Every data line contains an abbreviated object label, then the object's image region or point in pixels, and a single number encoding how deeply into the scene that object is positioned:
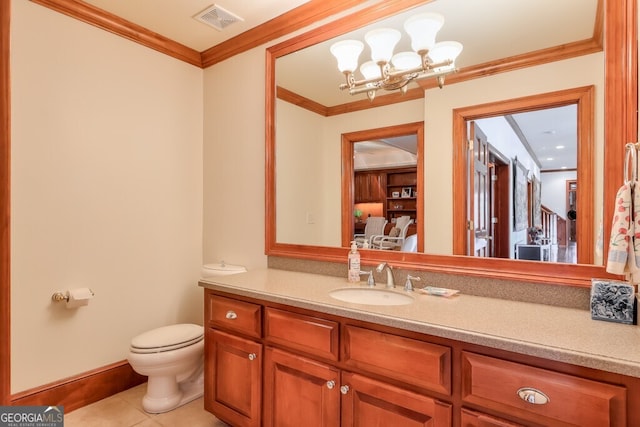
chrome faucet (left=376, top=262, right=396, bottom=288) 1.77
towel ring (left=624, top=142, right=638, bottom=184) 1.17
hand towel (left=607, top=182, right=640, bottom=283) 1.10
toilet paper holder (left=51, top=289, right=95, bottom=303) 2.06
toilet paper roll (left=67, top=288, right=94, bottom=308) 2.08
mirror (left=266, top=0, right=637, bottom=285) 1.32
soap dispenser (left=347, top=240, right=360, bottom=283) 1.92
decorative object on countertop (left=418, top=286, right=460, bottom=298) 1.58
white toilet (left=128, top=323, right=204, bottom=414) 2.04
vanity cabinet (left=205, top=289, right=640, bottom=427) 0.98
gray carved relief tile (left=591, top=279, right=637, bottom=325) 1.18
